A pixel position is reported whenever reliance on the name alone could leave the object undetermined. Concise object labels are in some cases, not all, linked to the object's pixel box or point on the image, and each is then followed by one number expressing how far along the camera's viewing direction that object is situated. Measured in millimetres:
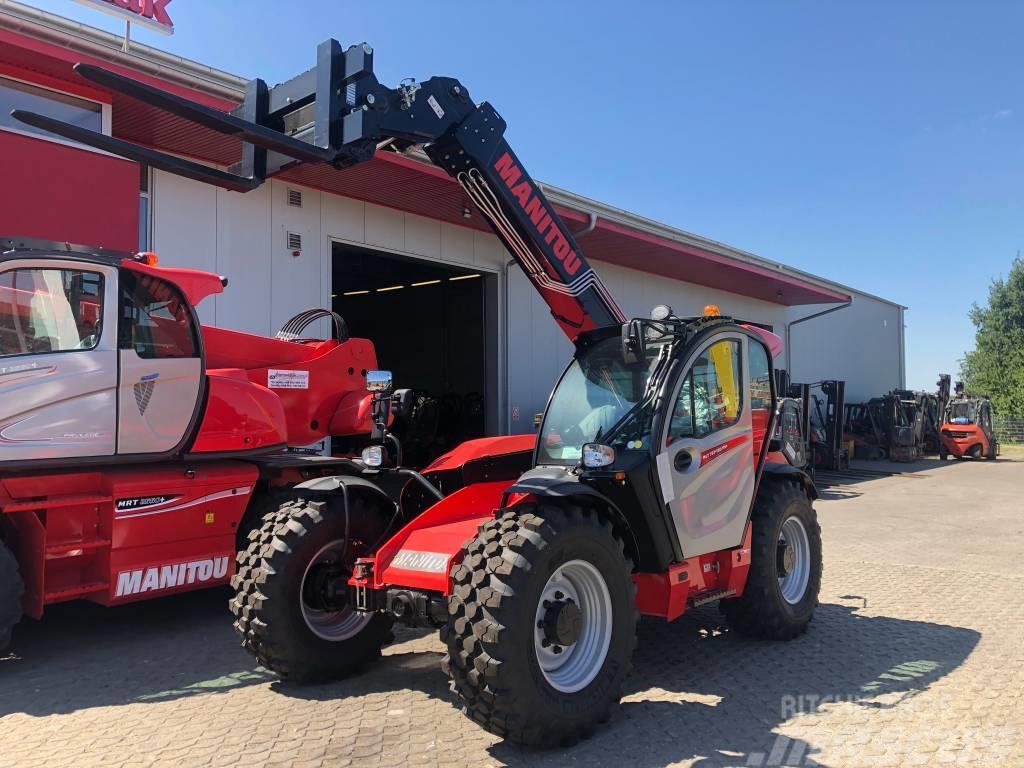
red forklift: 27266
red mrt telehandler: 5531
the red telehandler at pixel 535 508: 3881
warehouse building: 8453
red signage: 9602
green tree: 48050
